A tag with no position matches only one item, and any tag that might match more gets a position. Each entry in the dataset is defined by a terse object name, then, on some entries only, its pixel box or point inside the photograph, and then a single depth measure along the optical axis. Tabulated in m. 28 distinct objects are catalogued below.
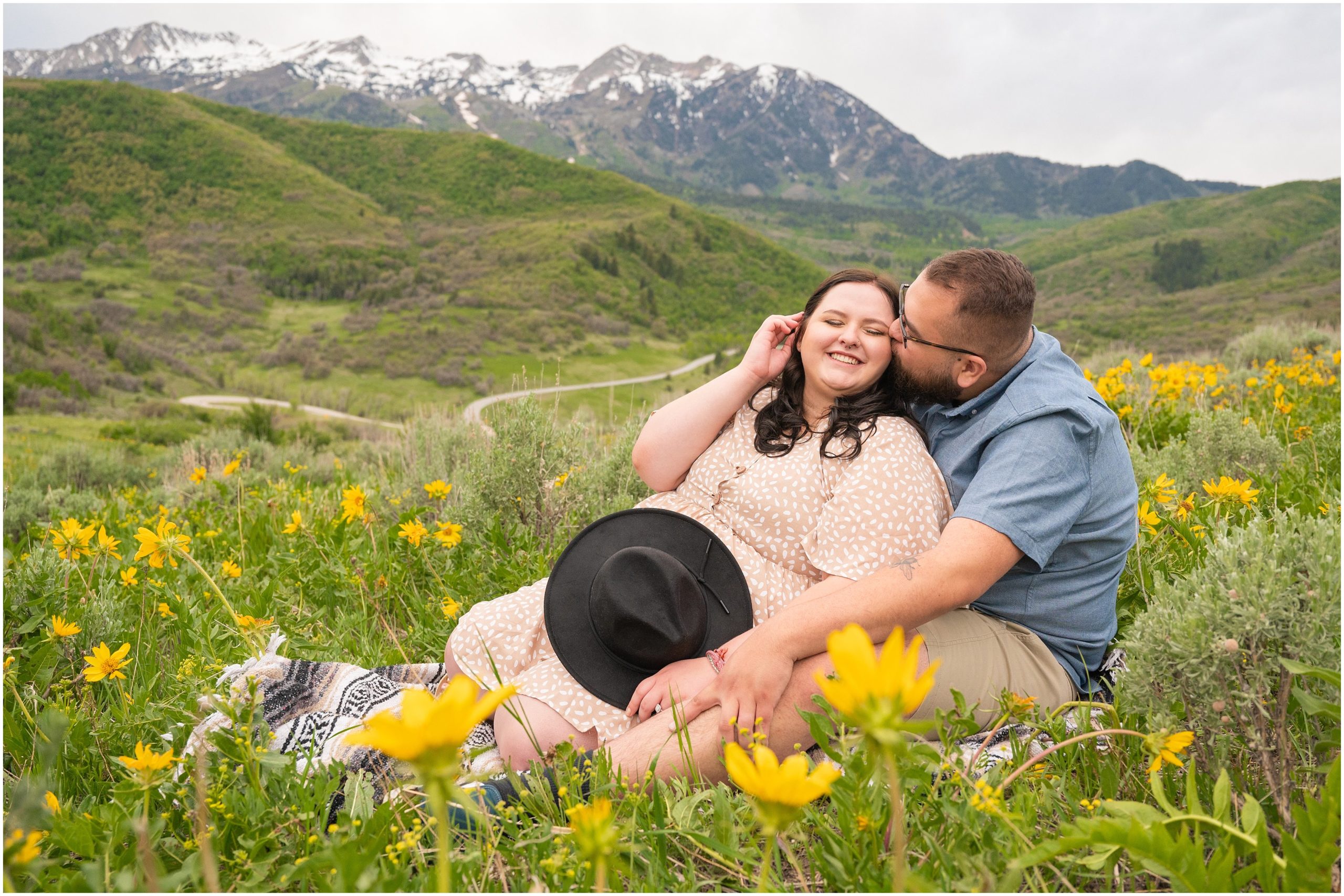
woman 1.91
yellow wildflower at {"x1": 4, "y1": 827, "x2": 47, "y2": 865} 0.70
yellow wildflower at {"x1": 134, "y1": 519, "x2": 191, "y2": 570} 2.02
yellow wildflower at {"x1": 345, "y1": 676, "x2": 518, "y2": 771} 0.59
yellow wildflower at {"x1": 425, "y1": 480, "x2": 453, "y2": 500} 3.02
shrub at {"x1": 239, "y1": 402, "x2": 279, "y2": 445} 12.23
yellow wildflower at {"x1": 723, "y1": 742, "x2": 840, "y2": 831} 0.66
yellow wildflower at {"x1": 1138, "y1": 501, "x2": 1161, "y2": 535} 2.36
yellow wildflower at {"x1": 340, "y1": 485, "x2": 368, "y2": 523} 2.80
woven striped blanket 1.77
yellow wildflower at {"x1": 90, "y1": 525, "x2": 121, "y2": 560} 2.34
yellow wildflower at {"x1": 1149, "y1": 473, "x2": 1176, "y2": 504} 2.61
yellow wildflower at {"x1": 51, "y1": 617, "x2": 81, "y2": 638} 2.06
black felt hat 1.91
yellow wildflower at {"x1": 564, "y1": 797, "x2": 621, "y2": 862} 0.72
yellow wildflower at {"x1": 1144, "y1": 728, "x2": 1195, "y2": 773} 1.27
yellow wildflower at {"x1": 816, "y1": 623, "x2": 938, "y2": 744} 0.63
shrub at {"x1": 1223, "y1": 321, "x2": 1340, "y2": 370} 8.12
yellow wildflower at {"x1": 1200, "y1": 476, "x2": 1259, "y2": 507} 2.30
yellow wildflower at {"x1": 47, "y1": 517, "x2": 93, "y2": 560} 2.30
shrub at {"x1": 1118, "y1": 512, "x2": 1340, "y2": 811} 1.34
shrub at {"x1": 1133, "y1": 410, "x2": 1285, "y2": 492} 3.24
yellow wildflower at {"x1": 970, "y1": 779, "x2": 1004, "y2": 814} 1.15
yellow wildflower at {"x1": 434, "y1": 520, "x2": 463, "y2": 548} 2.68
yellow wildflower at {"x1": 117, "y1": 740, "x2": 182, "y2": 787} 1.28
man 1.68
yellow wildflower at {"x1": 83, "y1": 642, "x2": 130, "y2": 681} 1.84
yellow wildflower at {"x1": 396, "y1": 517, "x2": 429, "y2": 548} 2.72
